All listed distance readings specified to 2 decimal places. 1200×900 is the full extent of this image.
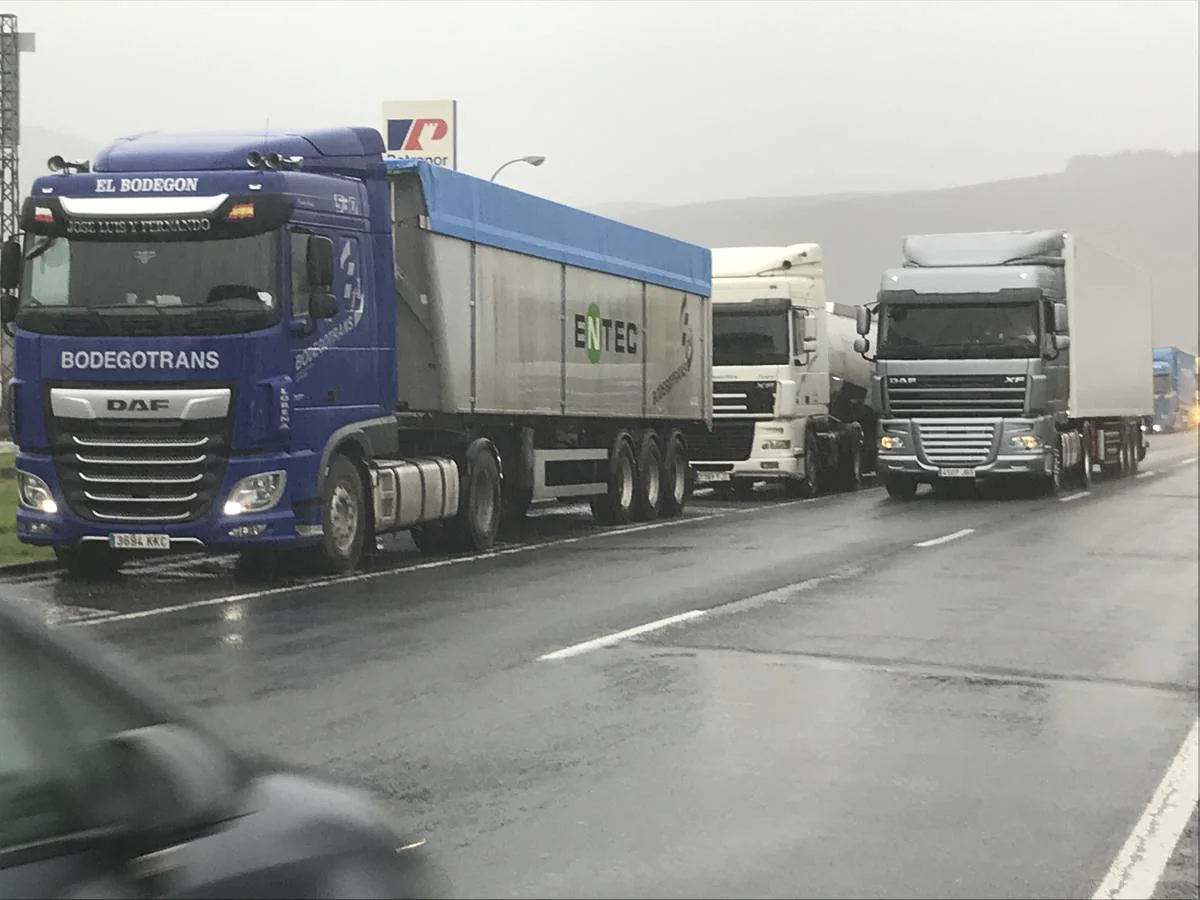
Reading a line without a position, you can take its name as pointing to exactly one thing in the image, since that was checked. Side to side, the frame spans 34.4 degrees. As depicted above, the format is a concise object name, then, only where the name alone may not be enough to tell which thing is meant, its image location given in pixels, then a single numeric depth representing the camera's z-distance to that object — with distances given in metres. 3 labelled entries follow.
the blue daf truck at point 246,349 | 14.68
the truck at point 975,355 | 28.19
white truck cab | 29.44
